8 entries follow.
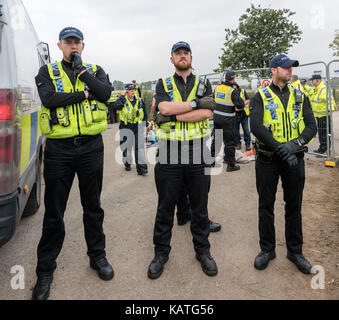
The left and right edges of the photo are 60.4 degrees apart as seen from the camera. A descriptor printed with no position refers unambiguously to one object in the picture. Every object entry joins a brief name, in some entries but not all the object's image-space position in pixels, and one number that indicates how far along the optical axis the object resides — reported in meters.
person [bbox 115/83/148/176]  6.67
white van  2.15
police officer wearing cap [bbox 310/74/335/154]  7.27
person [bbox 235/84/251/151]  8.44
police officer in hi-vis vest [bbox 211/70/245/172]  6.39
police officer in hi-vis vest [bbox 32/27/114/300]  2.62
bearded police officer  2.90
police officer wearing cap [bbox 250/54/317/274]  2.88
